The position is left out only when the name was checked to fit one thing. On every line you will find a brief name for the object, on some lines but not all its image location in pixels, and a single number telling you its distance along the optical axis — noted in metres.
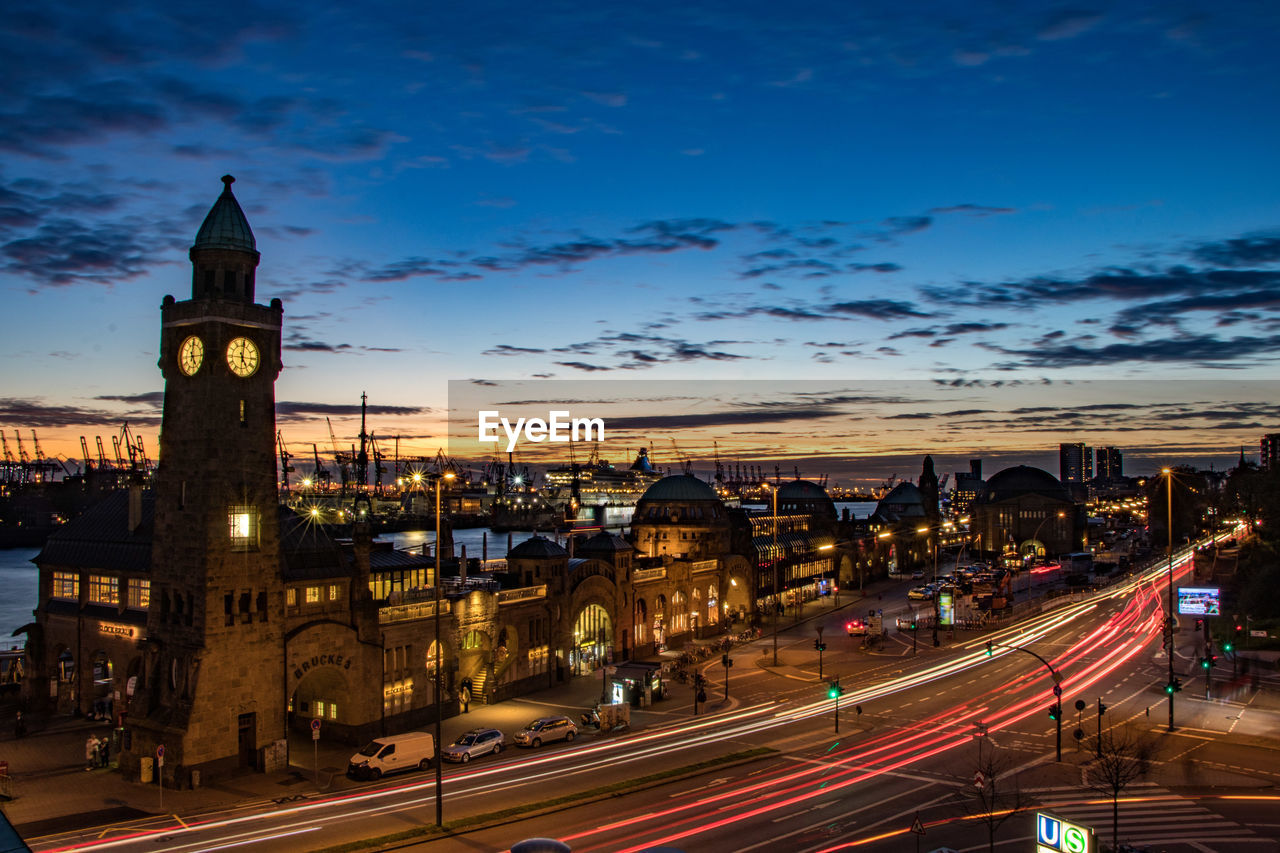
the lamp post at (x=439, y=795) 37.11
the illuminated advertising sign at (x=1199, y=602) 71.81
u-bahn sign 24.23
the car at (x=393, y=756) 47.28
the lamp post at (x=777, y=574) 114.69
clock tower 48.16
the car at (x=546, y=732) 53.22
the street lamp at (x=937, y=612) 97.06
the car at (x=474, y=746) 50.25
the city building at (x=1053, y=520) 197.50
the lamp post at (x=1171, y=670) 55.42
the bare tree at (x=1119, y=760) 37.84
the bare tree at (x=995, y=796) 38.44
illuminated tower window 49.94
